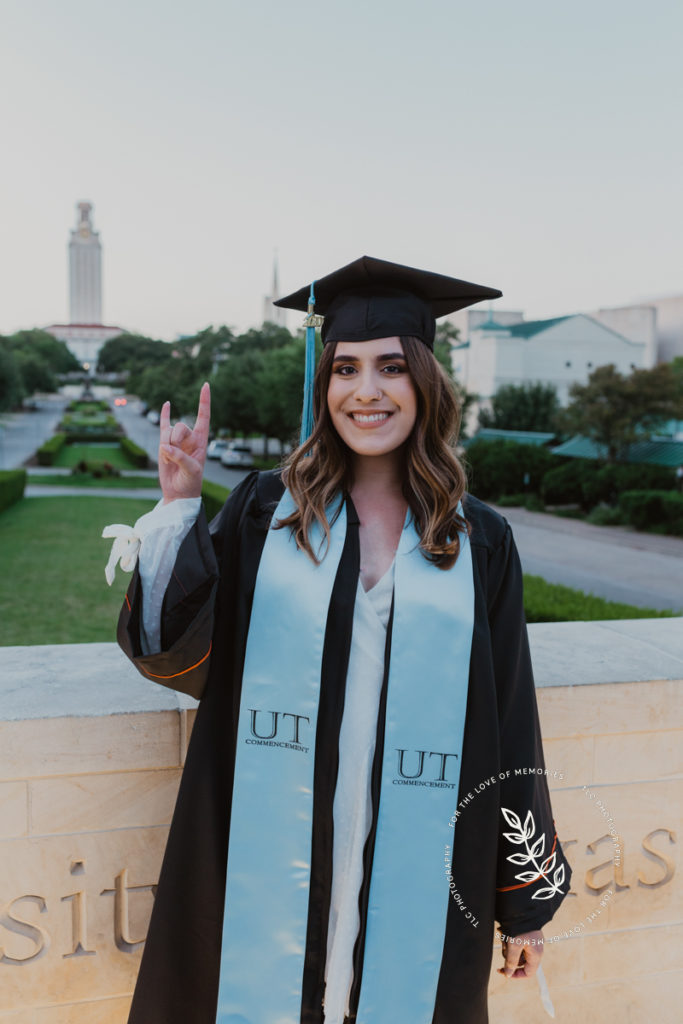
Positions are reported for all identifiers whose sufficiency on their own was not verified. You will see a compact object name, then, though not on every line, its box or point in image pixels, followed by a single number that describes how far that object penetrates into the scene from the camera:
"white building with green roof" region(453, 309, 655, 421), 45.47
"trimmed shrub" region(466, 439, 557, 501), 29.61
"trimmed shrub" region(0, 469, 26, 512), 18.36
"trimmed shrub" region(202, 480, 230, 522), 17.59
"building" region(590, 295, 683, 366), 49.84
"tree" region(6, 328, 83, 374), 86.31
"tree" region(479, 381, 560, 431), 41.47
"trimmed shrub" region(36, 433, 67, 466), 34.81
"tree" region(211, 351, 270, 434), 35.34
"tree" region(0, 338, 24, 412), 31.78
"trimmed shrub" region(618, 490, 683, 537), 22.02
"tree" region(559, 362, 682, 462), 24.92
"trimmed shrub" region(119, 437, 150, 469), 35.53
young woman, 1.68
